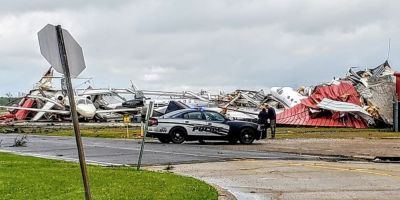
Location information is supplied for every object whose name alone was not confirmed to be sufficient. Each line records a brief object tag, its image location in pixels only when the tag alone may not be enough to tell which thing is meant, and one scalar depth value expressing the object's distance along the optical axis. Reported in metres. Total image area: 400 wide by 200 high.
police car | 28.75
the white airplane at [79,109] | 63.47
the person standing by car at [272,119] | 34.59
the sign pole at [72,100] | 7.39
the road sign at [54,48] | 7.46
